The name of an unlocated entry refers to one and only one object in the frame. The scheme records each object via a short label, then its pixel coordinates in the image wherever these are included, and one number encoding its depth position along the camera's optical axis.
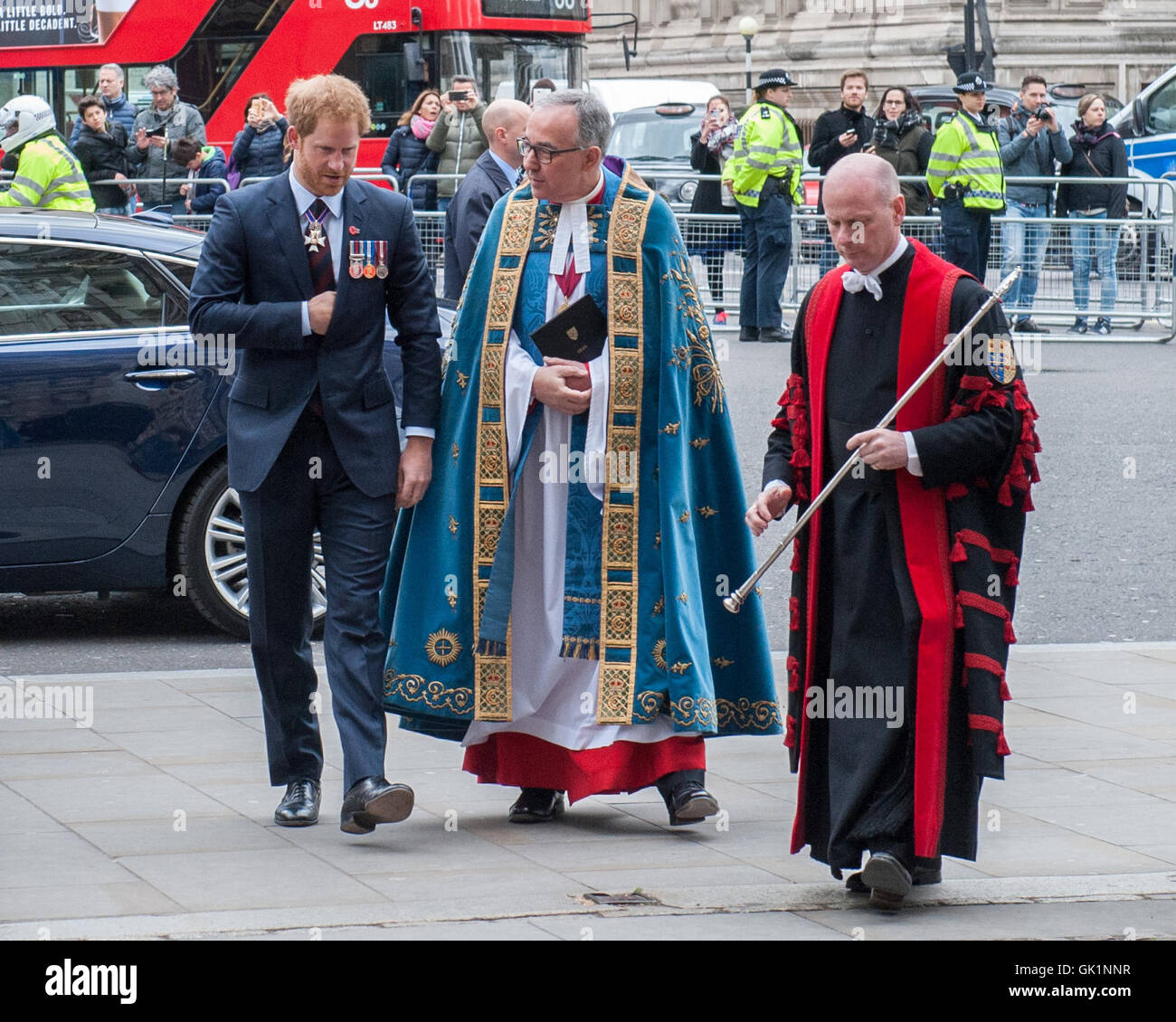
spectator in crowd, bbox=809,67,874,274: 18.27
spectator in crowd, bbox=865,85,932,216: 17.97
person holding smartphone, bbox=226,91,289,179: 19.55
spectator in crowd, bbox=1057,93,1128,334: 17.22
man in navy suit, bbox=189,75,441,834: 5.34
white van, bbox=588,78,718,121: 32.53
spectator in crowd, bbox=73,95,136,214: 19.59
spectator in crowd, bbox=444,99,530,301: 8.52
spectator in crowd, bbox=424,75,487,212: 18.61
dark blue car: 7.72
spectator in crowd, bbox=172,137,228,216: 19.53
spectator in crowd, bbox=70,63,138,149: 20.11
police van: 24.41
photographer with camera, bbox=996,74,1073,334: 17.27
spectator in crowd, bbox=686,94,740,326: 18.22
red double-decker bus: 23.41
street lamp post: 45.47
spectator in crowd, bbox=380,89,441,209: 19.33
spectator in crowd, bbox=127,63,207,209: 19.84
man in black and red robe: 4.68
